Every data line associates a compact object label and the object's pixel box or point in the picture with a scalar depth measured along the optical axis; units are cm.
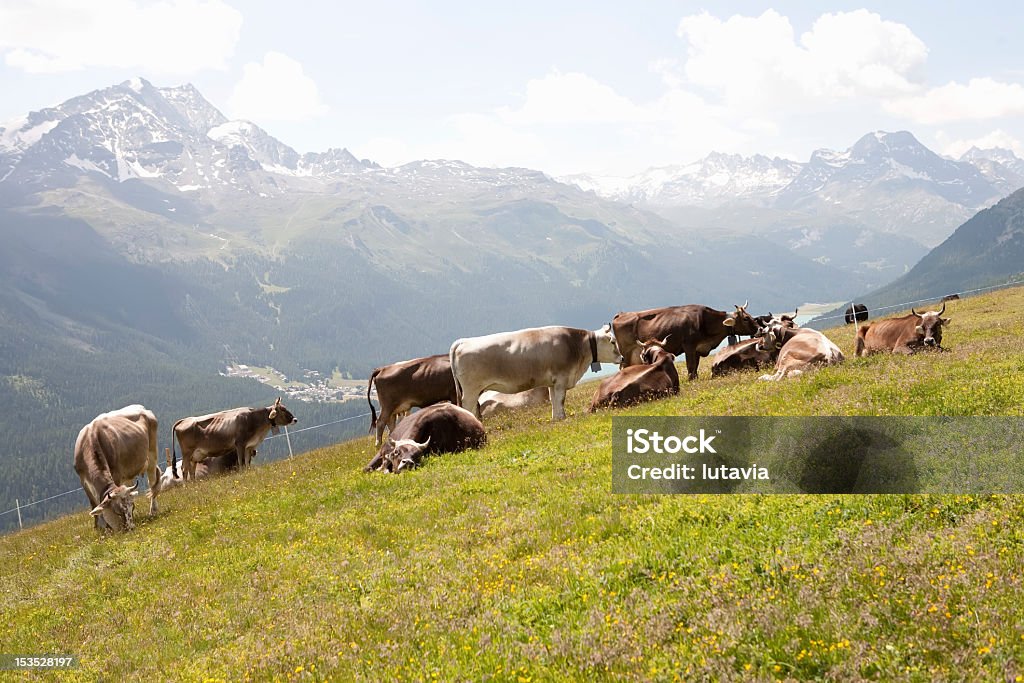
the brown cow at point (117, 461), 1734
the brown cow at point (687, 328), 2667
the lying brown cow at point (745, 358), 2412
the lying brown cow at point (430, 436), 1836
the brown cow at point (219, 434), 3109
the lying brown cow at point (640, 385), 2155
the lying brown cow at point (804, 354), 1916
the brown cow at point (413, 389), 2591
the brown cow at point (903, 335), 2008
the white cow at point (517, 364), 2306
